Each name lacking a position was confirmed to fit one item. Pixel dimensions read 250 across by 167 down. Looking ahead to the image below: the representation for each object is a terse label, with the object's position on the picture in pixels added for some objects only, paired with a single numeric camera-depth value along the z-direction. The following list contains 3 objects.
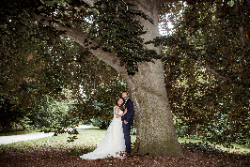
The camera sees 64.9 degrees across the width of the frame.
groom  6.06
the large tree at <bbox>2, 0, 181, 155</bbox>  5.52
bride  6.16
